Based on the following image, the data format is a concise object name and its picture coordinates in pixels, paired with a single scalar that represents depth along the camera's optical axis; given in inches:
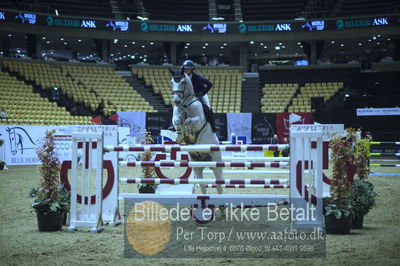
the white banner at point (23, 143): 768.9
